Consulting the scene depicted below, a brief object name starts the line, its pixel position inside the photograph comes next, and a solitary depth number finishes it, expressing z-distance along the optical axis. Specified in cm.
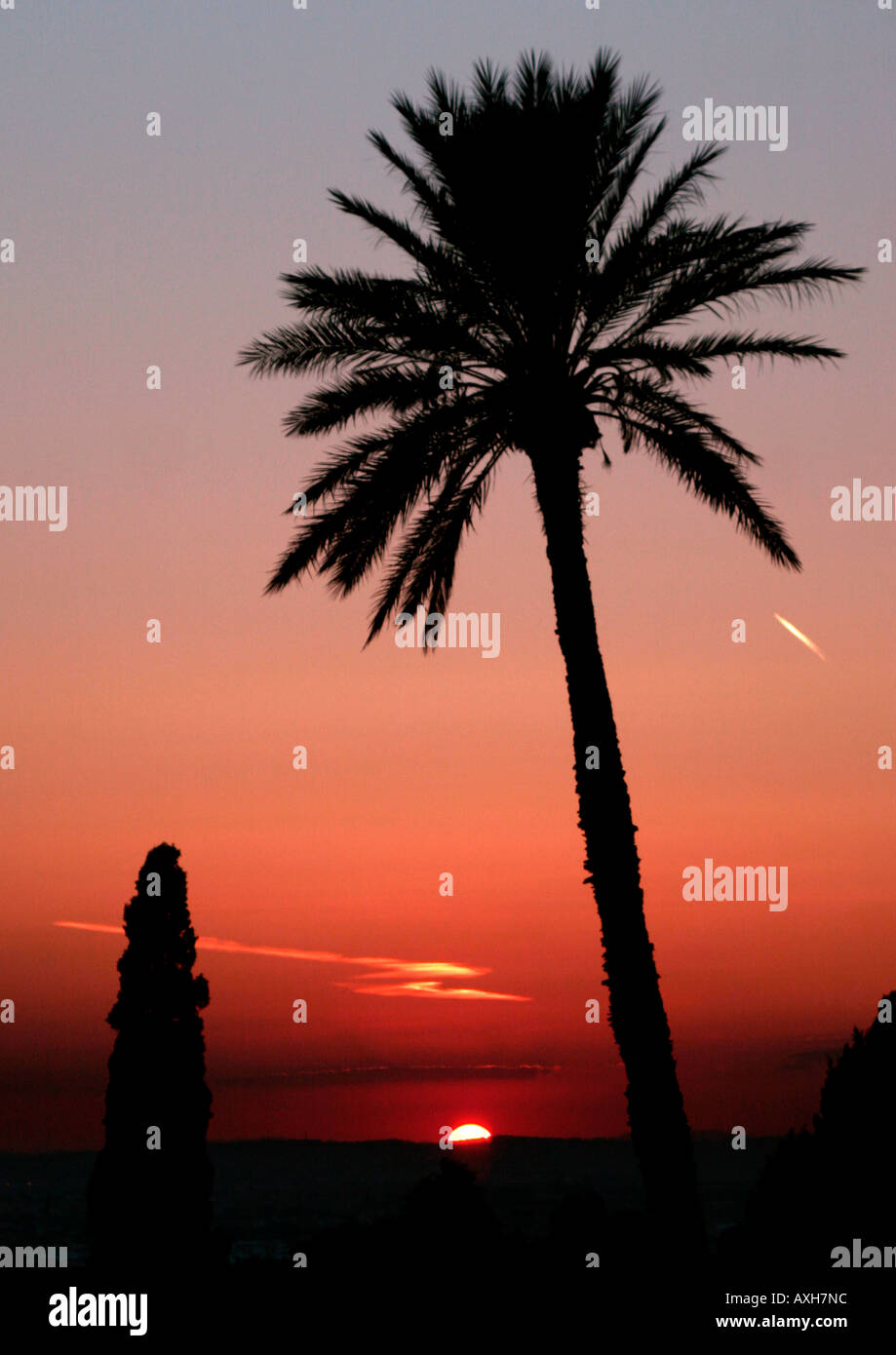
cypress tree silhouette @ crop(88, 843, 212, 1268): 2647
